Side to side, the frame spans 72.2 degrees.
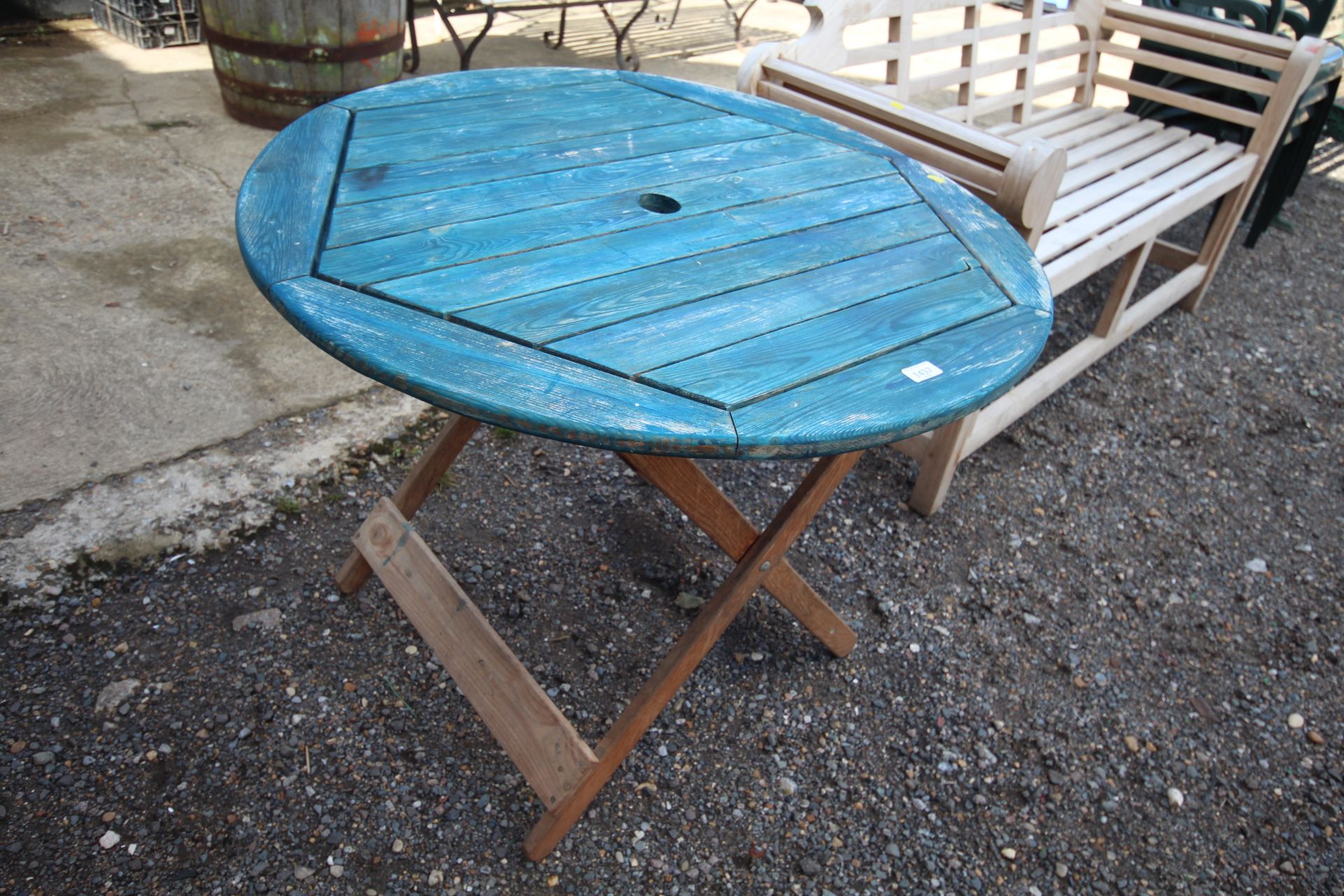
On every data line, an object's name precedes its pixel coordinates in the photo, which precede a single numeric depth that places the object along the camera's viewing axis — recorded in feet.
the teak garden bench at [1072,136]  6.42
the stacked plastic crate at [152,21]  14.33
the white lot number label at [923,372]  4.09
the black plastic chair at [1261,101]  11.65
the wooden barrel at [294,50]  11.41
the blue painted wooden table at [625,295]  3.79
